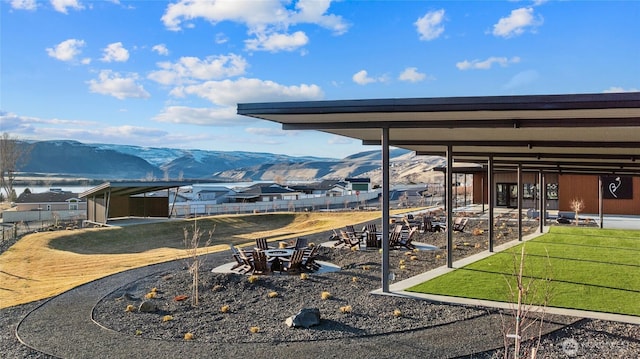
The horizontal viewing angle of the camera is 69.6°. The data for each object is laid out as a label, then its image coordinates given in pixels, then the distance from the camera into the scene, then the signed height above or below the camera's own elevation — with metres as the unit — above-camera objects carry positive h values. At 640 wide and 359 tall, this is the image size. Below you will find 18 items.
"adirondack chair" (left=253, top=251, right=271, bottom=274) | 10.99 -1.70
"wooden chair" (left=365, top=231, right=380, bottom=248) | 14.69 -1.51
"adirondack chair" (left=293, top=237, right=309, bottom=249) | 12.73 -1.43
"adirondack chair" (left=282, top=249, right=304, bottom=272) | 11.10 -1.67
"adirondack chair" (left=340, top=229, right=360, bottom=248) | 15.12 -1.54
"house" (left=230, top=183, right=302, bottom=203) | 52.20 -0.23
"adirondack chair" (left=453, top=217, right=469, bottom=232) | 18.81 -1.28
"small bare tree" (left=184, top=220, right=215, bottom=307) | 8.49 -1.87
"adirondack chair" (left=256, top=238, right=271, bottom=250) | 13.46 -1.52
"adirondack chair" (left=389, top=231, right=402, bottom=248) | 14.70 -1.47
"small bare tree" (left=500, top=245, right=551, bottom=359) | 5.43 -1.84
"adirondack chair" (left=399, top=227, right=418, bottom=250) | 14.62 -1.55
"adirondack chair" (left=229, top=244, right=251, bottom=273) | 11.45 -1.81
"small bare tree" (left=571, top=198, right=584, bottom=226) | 28.13 -0.59
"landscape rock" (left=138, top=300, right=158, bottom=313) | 7.96 -2.02
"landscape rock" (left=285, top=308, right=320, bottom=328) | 6.91 -1.92
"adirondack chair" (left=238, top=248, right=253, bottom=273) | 11.28 -1.65
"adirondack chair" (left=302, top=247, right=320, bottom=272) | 11.43 -1.70
